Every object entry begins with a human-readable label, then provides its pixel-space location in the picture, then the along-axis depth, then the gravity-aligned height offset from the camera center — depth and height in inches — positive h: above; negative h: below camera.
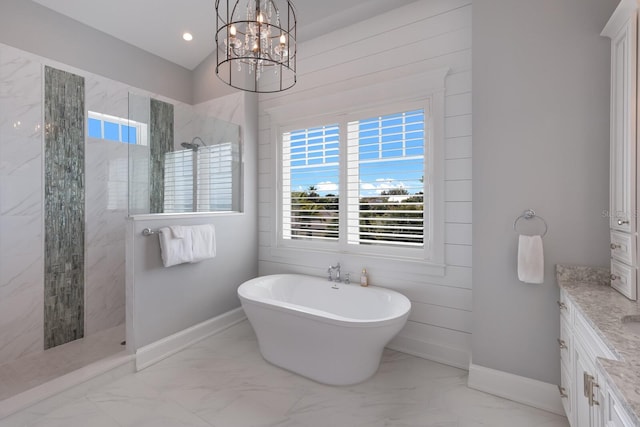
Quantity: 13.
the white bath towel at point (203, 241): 105.3 -10.7
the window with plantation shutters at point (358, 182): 100.3 +10.8
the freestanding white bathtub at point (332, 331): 79.0 -33.2
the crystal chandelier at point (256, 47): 67.8 +54.3
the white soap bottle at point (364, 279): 107.0 -23.8
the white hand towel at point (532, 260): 70.2 -11.1
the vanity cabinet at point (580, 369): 43.6 -26.7
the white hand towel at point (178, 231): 99.3 -6.6
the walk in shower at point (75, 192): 95.1 +6.4
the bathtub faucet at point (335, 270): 113.1 -22.4
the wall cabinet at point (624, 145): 55.2 +12.7
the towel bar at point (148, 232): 94.4 -6.6
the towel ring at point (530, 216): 72.9 -1.1
